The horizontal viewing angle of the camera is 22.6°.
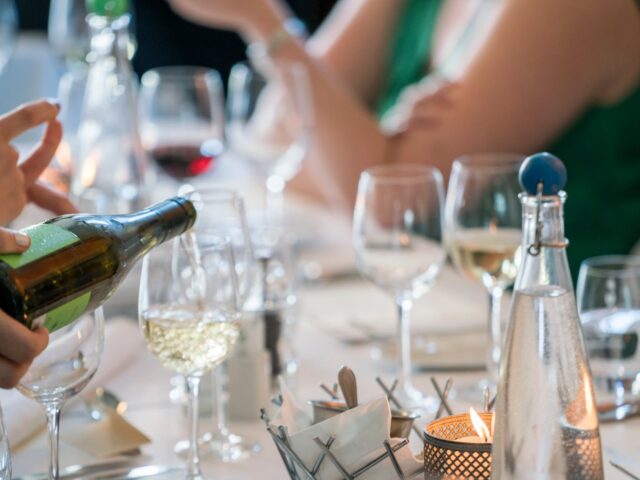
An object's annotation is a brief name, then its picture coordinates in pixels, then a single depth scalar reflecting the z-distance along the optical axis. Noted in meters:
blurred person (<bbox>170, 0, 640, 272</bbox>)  2.79
